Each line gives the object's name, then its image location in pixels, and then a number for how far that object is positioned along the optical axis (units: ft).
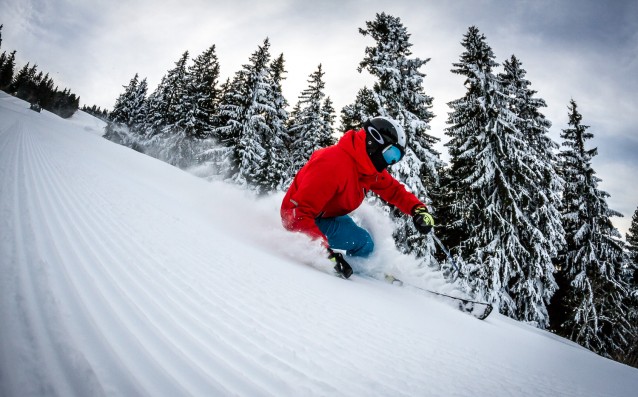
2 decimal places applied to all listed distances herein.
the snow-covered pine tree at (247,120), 58.03
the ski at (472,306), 10.25
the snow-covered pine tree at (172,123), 80.23
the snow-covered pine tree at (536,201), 37.11
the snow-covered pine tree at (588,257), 45.39
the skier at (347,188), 10.54
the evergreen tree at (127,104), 140.12
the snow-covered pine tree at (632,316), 48.36
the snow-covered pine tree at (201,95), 80.18
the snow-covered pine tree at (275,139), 60.44
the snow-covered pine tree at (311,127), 69.17
